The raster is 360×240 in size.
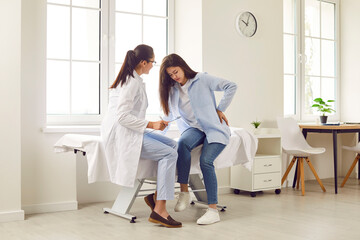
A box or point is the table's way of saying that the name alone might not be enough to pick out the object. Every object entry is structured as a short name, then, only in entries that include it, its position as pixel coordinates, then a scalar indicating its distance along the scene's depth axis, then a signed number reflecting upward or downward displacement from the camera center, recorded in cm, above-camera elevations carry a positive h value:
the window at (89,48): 433 +63
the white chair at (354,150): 524 -36
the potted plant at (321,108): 544 +9
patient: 357 +4
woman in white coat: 337 -17
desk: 489 -12
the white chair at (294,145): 489 -29
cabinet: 464 -52
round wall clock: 493 +95
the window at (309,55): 586 +78
